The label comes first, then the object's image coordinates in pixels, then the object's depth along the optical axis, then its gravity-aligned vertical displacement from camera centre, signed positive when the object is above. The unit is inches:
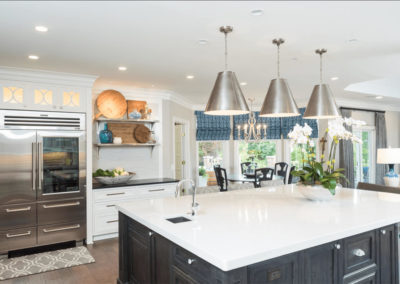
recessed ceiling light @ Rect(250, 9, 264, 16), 98.7 +41.9
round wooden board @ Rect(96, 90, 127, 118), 207.0 +27.4
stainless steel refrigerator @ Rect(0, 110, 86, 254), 163.3 -18.0
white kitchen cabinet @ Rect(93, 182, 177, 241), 188.1 -35.3
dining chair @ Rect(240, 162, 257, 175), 307.2 -21.9
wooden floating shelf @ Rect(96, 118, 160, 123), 205.9 +16.3
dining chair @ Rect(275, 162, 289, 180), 286.4 -24.6
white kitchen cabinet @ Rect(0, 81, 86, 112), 165.5 +26.5
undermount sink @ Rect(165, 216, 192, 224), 91.5 -22.3
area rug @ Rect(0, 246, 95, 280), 143.3 -57.4
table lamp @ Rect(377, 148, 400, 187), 219.5 -12.5
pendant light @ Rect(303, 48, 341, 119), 129.6 +16.1
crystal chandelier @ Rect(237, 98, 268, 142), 288.6 +12.1
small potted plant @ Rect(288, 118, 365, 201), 111.8 -11.1
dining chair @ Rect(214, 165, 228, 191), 253.5 -27.7
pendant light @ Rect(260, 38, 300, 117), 116.6 +15.8
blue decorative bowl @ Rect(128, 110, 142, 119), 211.2 +20.2
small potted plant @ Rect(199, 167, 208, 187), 304.8 -31.3
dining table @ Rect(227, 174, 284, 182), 245.2 -27.7
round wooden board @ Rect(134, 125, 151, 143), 222.4 +7.4
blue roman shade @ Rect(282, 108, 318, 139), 308.3 +20.1
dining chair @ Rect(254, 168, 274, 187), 243.4 -25.1
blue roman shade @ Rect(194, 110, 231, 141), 298.4 +16.3
